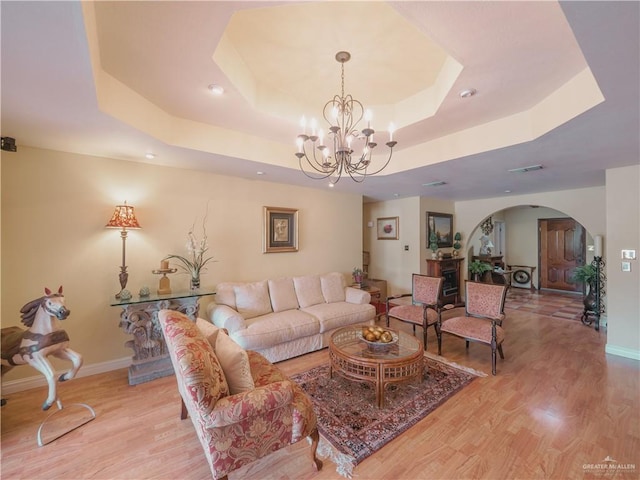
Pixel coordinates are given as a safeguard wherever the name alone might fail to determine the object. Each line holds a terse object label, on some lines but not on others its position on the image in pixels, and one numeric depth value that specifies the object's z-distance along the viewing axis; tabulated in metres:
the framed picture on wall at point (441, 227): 5.95
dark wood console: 5.81
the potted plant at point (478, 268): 6.56
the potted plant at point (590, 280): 4.62
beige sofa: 3.05
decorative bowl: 2.56
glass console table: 2.77
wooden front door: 6.88
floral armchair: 1.39
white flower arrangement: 3.40
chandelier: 1.99
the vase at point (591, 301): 4.56
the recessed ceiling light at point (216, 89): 2.06
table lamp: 2.86
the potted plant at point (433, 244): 5.82
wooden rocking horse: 2.02
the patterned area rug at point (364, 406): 1.89
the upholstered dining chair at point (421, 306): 3.59
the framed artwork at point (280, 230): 4.16
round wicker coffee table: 2.29
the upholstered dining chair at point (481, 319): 3.00
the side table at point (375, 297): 5.00
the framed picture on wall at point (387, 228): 6.13
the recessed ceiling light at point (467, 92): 2.12
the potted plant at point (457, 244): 6.43
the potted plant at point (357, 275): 5.04
